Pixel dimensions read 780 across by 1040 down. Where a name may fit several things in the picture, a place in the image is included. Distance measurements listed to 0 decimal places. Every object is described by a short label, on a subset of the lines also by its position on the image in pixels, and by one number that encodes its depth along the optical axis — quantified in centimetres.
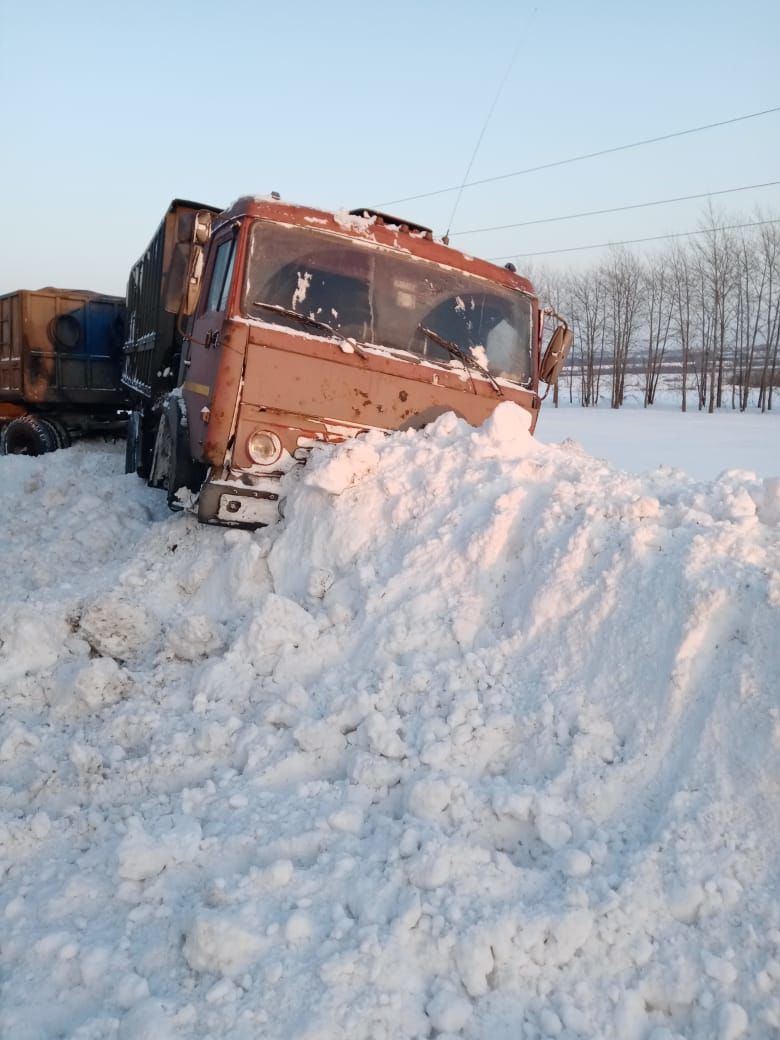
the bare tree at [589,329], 4778
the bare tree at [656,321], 4534
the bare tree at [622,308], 4634
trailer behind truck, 1140
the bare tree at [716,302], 4169
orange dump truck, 469
